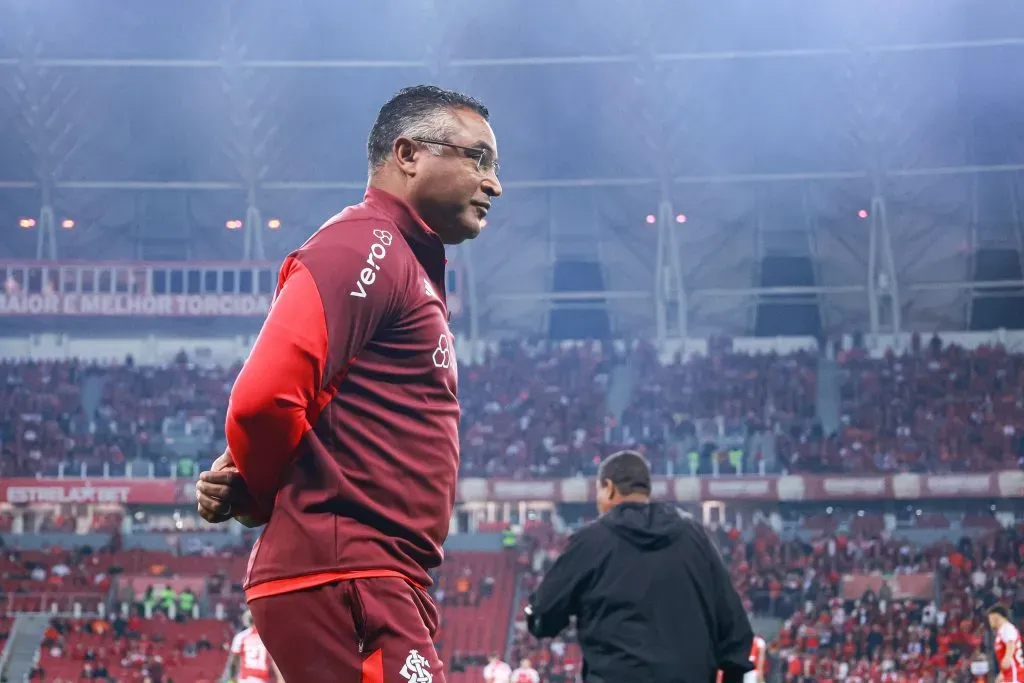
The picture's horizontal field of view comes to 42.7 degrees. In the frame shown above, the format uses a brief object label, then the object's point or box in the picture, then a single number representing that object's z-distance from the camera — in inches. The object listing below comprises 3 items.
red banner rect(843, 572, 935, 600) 1018.7
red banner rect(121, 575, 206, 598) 1057.8
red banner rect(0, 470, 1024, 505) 1157.1
